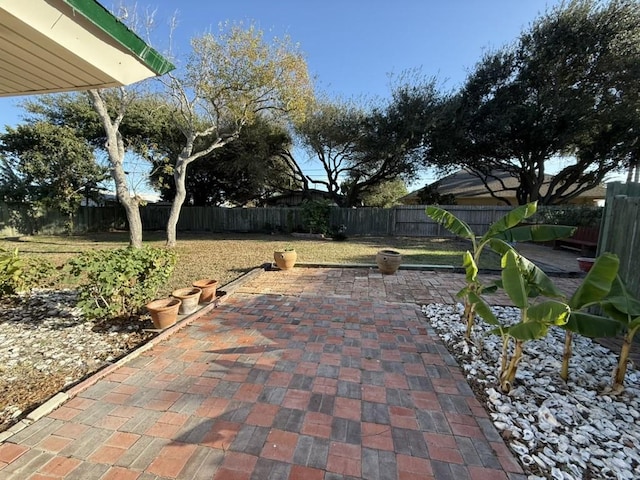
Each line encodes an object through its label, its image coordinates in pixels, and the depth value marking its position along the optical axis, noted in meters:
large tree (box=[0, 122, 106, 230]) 12.76
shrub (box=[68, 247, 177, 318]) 3.27
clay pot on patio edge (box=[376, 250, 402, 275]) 6.30
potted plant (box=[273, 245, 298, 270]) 6.65
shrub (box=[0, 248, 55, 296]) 4.15
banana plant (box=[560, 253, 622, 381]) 2.20
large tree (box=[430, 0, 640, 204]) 10.95
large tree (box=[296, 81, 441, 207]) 13.05
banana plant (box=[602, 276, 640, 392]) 2.28
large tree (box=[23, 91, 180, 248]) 12.71
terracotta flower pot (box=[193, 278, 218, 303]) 4.44
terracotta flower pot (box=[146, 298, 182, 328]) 3.46
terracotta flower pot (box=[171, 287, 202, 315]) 3.95
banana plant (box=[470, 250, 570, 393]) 2.01
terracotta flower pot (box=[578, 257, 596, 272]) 6.02
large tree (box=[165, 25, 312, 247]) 9.38
